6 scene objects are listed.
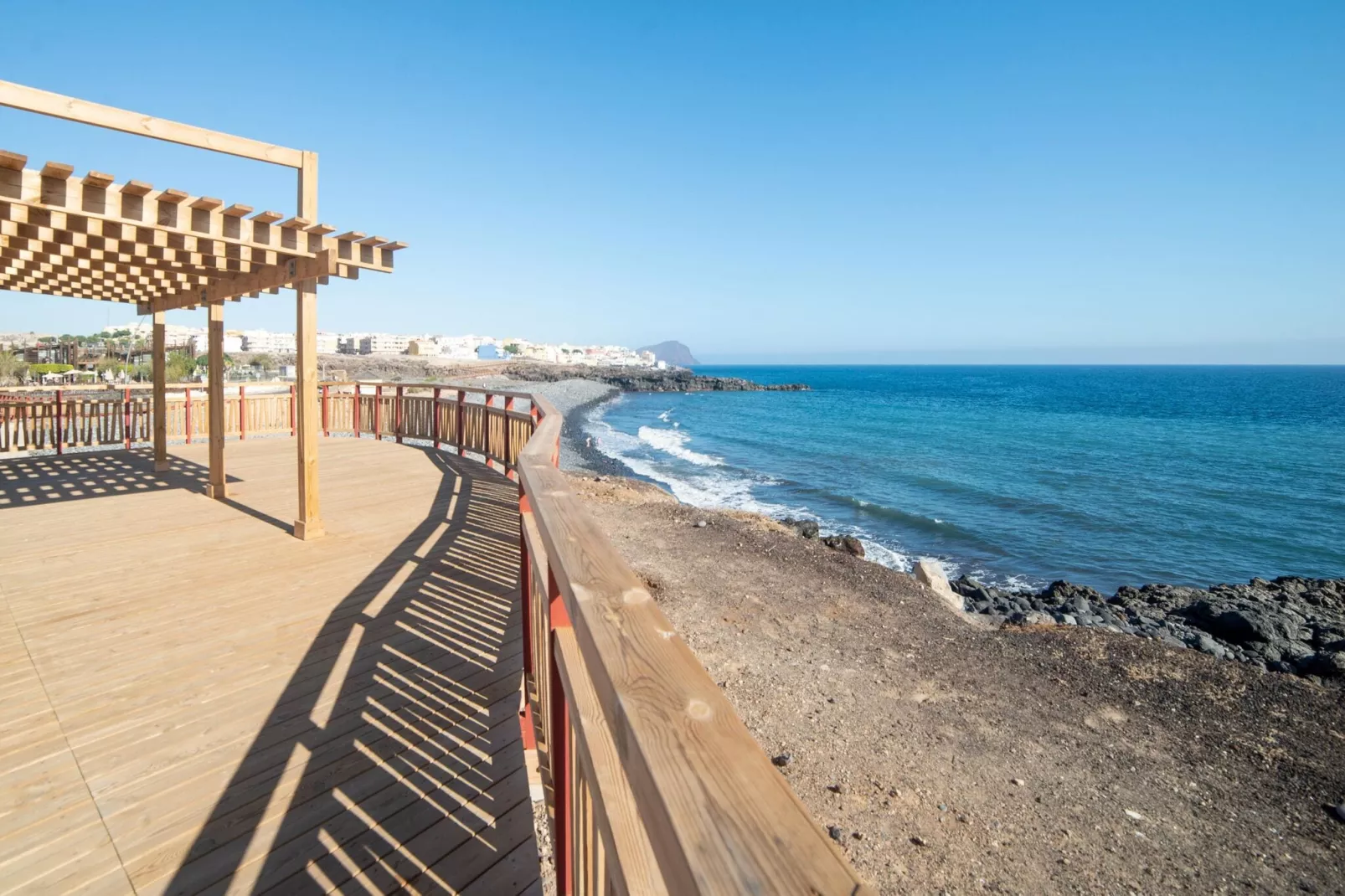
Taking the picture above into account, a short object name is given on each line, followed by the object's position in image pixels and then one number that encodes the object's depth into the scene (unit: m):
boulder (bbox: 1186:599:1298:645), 9.16
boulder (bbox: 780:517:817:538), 13.58
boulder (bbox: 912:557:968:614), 10.05
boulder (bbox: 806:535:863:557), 12.34
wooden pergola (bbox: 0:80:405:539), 4.58
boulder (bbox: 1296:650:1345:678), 7.79
